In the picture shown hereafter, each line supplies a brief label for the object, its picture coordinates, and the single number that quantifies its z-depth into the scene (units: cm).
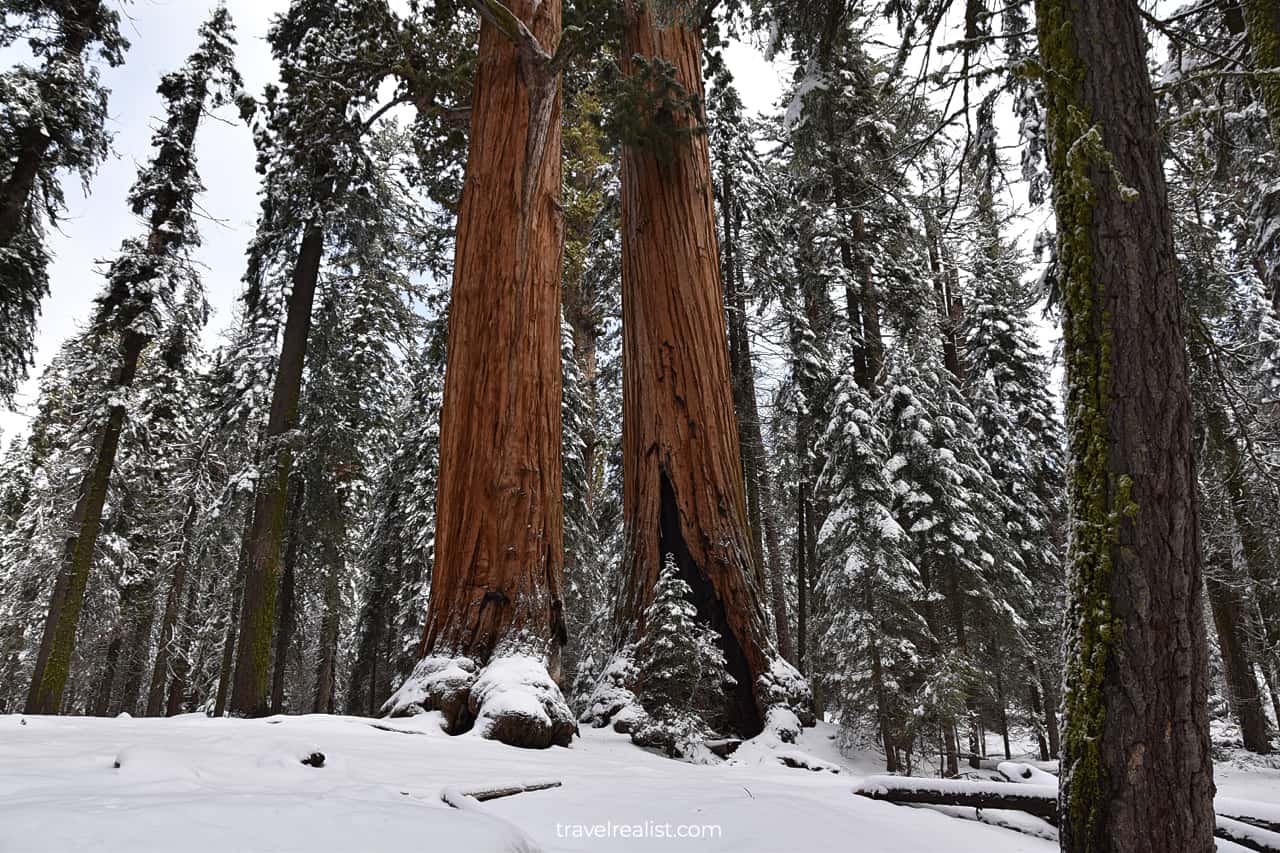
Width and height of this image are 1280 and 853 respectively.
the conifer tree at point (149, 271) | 1288
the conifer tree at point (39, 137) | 1048
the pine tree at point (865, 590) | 817
